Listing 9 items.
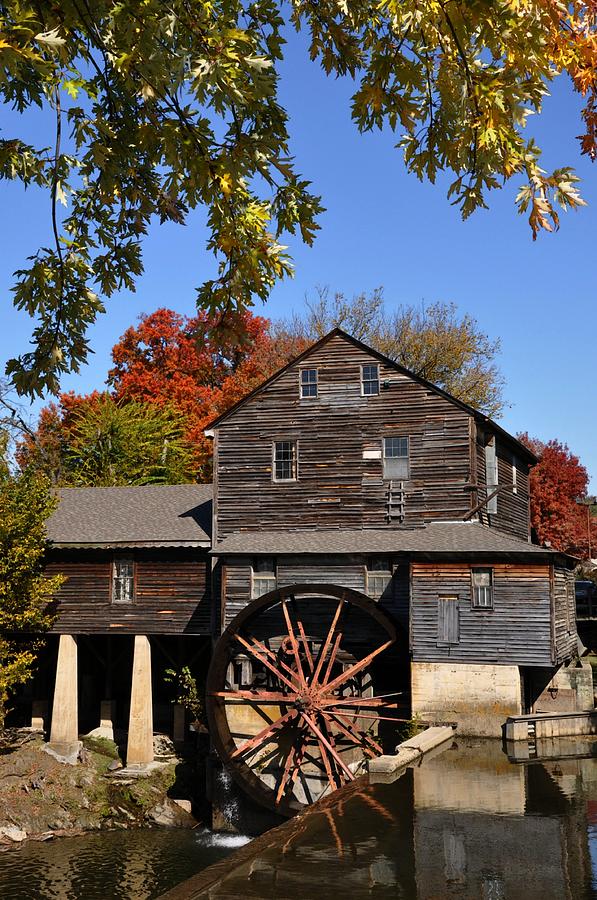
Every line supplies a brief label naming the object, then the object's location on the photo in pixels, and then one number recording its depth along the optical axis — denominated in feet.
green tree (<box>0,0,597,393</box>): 17.17
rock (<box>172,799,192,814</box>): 83.02
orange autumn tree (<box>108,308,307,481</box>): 155.33
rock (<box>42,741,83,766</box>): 89.10
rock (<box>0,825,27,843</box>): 77.80
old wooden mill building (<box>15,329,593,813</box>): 72.18
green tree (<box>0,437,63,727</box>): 85.25
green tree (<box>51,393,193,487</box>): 139.23
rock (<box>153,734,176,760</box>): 91.50
